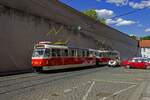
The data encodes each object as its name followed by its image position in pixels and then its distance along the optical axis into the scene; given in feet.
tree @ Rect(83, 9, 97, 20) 284.28
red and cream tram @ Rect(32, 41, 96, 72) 86.12
